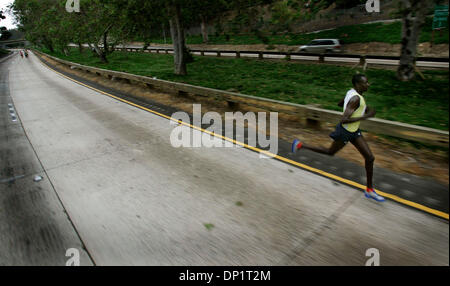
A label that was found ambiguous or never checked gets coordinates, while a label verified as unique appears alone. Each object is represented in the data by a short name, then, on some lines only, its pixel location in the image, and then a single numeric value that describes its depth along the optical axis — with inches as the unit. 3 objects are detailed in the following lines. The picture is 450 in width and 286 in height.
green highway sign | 770.8
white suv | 928.3
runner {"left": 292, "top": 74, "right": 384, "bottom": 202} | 173.3
